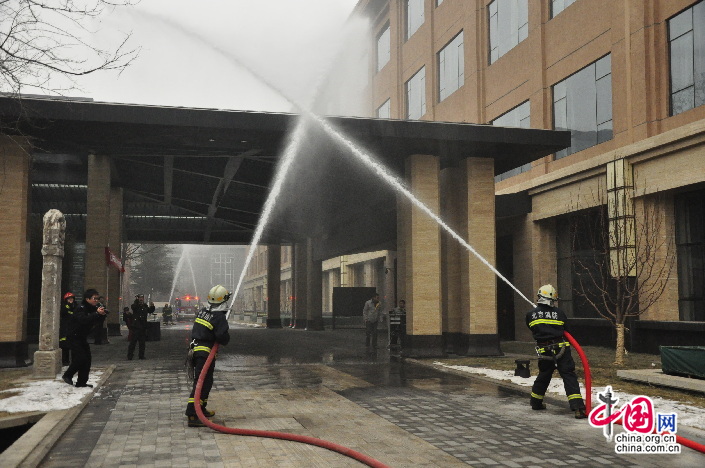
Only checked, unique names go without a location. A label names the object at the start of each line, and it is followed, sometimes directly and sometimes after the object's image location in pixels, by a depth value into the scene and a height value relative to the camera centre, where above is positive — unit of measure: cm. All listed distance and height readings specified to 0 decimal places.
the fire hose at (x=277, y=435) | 695 -167
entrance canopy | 1659 +418
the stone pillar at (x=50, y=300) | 1381 -13
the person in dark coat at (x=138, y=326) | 1905 -91
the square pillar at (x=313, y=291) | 3872 +13
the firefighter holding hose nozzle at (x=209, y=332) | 951 -54
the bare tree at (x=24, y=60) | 942 +334
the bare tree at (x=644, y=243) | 1977 +148
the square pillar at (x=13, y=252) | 1664 +103
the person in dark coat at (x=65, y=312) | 1419 -38
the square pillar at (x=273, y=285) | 4444 +55
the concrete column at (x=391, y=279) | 4441 +93
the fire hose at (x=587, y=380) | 764 -123
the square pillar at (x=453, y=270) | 2025 +68
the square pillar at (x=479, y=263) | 1953 +86
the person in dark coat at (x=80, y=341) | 1262 -88
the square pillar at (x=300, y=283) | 4112 +61
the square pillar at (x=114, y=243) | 2995 +221
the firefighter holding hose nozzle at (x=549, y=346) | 990 -78
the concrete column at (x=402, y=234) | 1967 +174
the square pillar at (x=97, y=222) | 2522 +269
